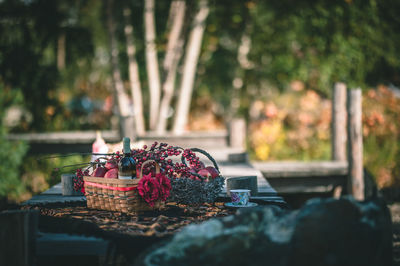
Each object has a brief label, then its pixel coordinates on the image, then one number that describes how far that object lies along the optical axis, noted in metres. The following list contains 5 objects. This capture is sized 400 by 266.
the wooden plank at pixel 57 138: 7.96
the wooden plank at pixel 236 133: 7.53
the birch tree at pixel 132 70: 8.23
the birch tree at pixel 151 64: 8.24
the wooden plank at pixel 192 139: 7.59
